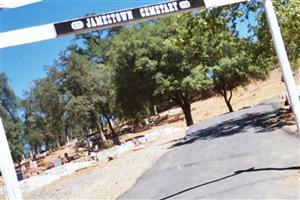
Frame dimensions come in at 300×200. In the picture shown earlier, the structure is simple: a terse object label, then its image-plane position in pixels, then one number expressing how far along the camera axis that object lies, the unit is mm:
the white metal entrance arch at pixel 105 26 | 6465
